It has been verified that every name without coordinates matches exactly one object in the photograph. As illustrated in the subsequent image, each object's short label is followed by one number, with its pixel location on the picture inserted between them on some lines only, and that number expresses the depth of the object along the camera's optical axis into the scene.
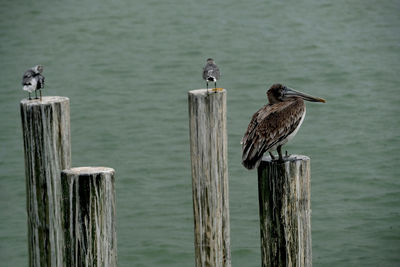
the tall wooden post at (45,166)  13.46
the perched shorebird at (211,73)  16.33
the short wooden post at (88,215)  11.46
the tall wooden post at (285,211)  11.66
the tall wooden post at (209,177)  14.10
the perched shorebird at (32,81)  15.86
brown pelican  12.69
